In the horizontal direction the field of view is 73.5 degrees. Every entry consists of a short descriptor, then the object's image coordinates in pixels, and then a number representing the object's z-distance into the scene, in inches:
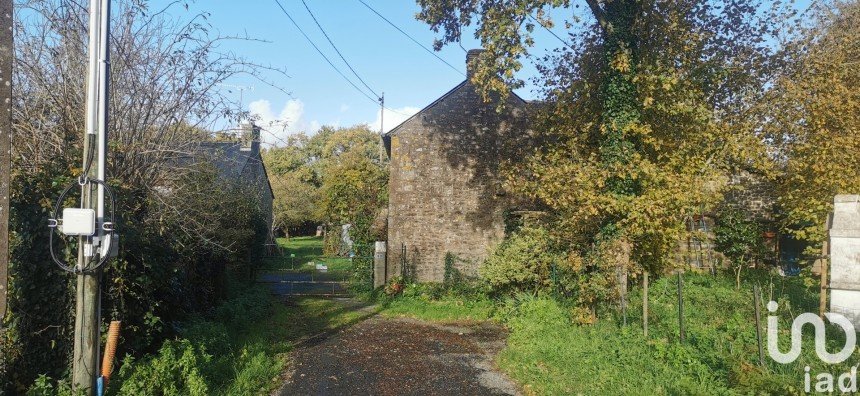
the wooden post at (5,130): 180.7
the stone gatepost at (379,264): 732.0
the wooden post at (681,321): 314.8
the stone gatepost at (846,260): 276.4
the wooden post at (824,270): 328.8
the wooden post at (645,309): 354.6
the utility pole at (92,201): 225.6
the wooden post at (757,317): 259.8
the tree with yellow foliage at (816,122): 477.7
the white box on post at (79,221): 212.2
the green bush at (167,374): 263.2
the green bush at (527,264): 566.6
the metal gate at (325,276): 753.0
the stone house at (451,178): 731.4
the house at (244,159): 398.9
